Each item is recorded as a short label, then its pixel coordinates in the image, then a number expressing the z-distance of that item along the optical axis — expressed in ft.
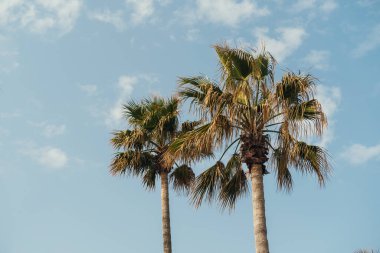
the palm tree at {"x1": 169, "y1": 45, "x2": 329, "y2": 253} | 54.03
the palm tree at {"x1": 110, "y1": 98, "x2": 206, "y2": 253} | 78.74
